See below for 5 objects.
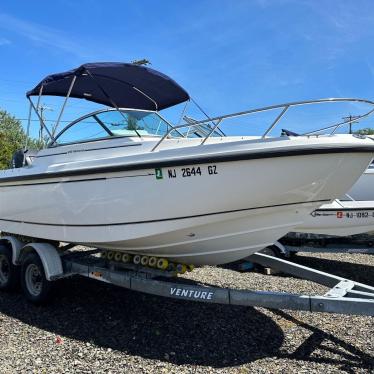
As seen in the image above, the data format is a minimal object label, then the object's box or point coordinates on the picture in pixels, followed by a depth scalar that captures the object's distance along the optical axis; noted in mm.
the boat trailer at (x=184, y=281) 3613
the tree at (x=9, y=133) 28553
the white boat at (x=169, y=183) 3867
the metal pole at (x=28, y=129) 6396
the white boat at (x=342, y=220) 6770
